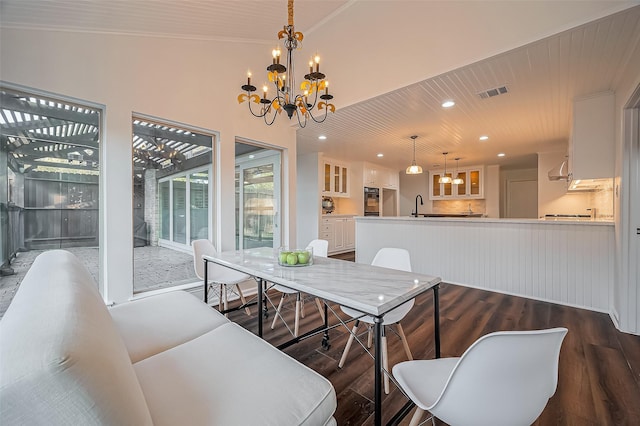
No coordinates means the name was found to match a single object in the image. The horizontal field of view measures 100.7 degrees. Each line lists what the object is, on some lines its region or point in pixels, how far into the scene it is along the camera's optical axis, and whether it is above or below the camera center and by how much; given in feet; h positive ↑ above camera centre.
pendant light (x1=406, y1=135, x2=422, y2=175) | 15.71 +2.41
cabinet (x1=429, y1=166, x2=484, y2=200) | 23.90 +2.25
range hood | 13.89 +2.00
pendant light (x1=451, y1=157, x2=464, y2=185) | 21.61 +2.34
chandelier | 5.88 +3.03
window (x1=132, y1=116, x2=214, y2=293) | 9.24 +0.52
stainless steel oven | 24.27 +0.81
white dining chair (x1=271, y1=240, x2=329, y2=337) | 7.88 -2.36
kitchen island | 10.05 -1.99
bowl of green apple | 6.63 -1.20
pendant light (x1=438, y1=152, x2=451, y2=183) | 19.57 +2.27
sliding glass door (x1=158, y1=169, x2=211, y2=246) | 10.60 +0.08
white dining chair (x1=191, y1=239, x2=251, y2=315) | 9.15 -2.24
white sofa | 1.89 -1.79
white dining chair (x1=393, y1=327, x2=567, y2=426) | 2.74 -1.88
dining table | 4.13 -1.44
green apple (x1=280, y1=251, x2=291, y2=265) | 6.68 -1.18
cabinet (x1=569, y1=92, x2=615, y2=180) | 10.00 +2.81
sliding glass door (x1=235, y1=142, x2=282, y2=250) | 13.32 +0.59
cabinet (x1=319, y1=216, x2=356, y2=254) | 20.84 -1.86
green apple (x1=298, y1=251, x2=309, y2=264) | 6.67 -1.19
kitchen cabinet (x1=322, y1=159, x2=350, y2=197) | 21.38 +2.59
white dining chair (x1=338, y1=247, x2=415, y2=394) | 5.70 -2.22
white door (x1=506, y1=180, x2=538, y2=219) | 25.52 +1.05
